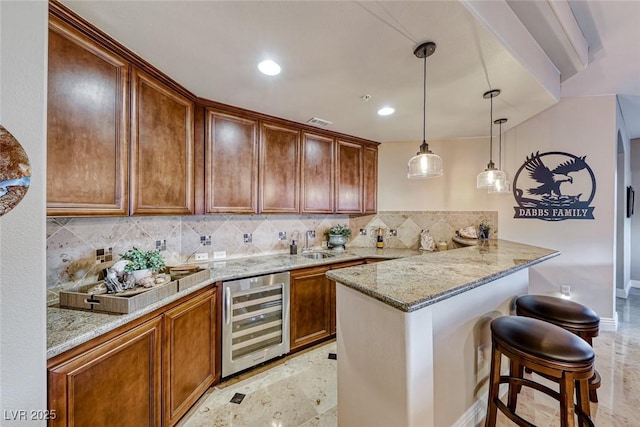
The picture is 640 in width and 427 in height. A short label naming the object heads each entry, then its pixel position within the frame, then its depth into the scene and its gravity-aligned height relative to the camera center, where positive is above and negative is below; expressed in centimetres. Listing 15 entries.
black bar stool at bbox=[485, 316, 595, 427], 118 -72
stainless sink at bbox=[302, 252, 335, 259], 304 -53
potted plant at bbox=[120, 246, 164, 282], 149 -31
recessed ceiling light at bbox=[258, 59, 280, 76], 170 +102
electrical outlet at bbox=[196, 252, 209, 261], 253 -45
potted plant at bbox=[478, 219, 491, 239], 340 -22
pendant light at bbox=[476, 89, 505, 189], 238 +35
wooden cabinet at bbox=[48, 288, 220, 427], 104 -84
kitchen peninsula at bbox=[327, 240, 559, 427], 116 -69
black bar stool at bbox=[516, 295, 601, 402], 166 -71
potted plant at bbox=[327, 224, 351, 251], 342 -33
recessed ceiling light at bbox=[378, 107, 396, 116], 247 +104
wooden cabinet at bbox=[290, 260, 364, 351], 249 -98
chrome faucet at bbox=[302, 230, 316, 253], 333 -34
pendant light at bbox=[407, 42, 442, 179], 179 +35
